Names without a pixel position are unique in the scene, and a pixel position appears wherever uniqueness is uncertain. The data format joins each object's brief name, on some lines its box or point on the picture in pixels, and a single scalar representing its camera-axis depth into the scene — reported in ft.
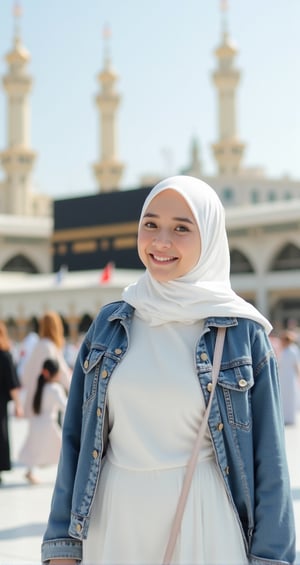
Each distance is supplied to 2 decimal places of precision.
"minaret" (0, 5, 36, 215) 153.69
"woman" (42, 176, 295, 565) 5.22
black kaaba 121.19
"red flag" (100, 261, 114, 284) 83.74
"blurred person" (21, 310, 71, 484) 20.27
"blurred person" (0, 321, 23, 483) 19.63
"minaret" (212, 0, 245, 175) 154.61
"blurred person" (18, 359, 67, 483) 19.54
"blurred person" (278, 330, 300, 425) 33.06
